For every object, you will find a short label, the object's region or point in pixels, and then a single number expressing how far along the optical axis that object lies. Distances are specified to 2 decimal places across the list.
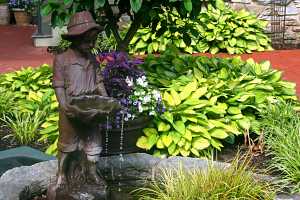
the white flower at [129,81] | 4.98
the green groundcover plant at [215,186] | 3.46
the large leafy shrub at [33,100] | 5.56
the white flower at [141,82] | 5.03
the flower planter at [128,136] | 5.05
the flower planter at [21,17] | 14.90
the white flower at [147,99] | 5.02
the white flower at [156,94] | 5.14
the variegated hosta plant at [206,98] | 5.15
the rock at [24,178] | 3.45
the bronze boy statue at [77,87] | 3.36
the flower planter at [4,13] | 15.02
